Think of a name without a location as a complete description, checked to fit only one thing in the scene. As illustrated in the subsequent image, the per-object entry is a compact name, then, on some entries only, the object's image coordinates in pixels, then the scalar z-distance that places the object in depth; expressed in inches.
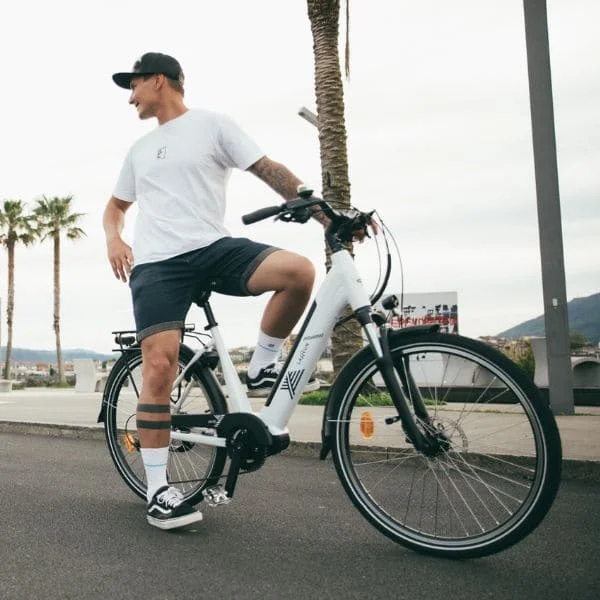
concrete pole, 329.4
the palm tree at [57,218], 1739.7
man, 133.7
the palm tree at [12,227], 1747.0
